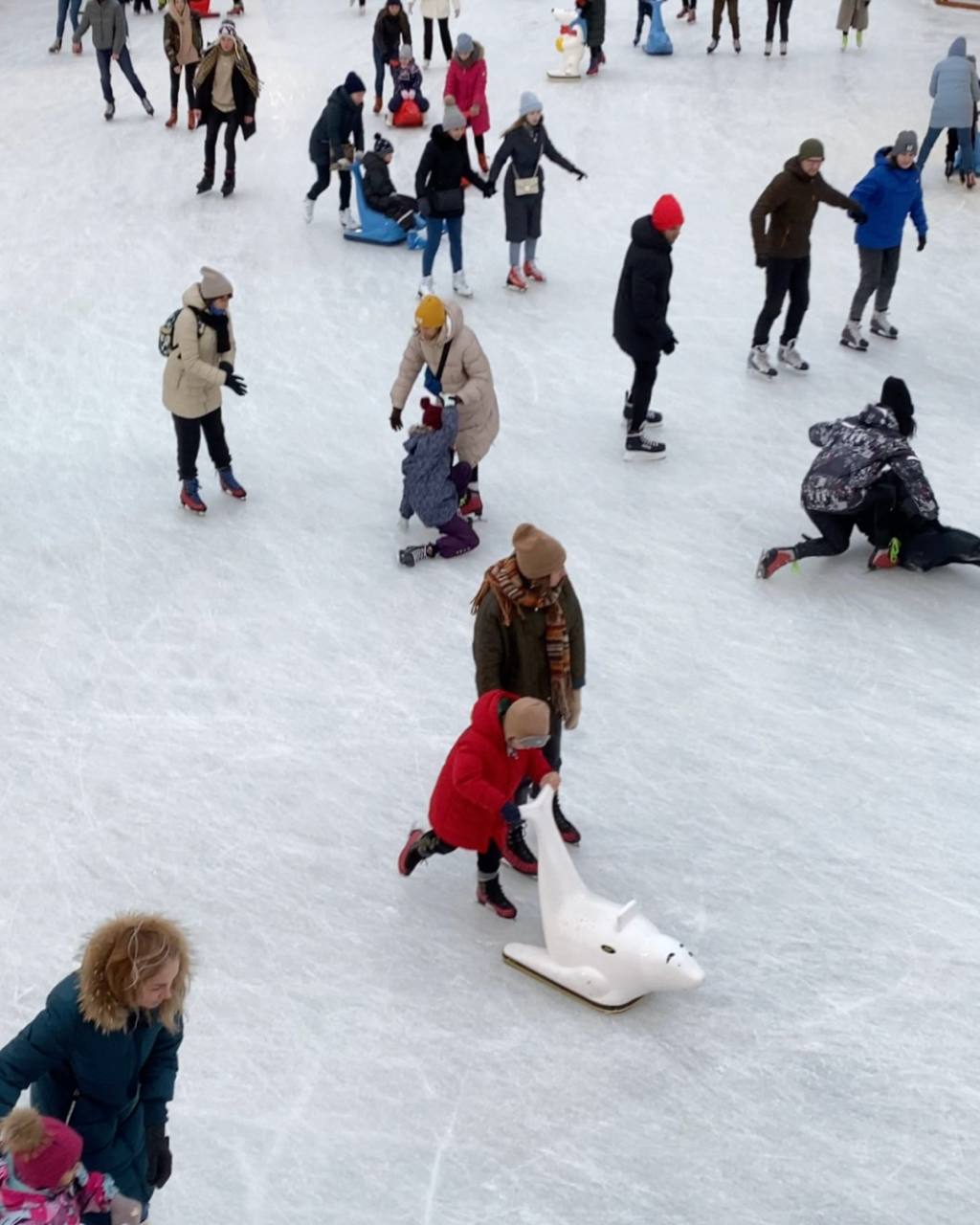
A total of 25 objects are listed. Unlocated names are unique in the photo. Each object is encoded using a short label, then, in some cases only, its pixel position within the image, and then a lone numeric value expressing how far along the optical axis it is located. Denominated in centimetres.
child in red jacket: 434
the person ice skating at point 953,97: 1173
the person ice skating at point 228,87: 1129
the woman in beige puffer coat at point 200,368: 689
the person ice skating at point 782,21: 1502
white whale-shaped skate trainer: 434
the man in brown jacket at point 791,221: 822
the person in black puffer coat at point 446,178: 937
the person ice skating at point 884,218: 875
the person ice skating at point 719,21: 1523
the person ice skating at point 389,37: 1366
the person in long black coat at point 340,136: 1088
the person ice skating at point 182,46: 1303
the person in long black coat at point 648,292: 738
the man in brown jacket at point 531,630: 468
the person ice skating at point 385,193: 1080
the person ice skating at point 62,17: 1623
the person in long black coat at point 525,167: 964
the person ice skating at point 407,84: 1326
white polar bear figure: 1457
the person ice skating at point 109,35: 1345
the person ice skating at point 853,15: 1517
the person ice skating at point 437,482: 695
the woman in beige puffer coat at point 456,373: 677
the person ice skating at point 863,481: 663
